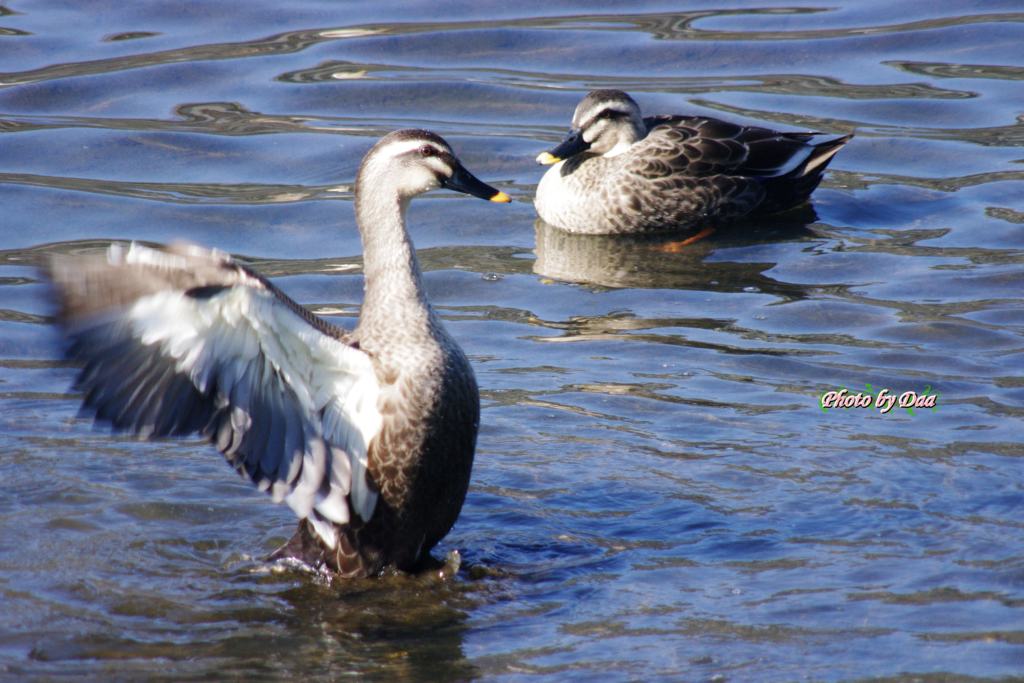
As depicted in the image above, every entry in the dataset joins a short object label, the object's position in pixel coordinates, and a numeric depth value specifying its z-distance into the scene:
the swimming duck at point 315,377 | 9.07
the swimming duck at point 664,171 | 18.73
